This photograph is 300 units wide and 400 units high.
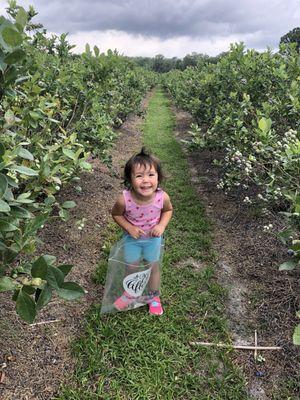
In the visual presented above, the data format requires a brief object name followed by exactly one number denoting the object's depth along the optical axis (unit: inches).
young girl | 108.7
